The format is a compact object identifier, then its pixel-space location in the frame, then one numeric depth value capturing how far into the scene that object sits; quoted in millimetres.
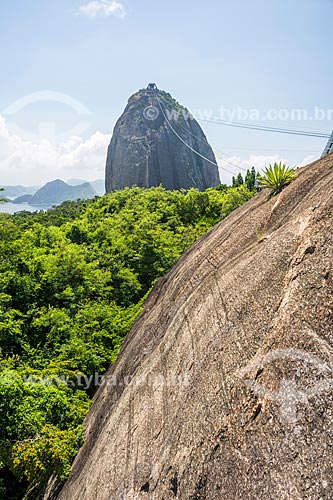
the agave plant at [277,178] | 8328
